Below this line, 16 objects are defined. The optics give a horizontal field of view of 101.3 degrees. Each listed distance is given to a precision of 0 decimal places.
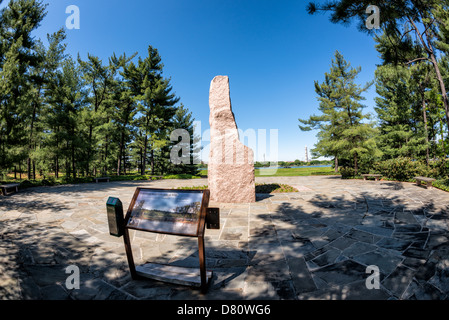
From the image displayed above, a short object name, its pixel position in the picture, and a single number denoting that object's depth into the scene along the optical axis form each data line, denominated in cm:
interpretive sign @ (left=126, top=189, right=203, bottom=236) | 196
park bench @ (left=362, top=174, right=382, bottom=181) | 1050
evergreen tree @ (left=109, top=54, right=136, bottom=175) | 1988
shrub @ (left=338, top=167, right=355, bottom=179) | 1275
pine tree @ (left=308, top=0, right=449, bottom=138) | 550
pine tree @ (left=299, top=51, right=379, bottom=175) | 1300
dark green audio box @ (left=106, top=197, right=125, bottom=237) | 205
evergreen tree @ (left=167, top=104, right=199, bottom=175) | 2492
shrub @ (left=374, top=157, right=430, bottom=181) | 941
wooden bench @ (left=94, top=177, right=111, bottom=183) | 1417
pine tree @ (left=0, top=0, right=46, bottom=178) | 877
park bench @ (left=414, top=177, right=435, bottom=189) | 720
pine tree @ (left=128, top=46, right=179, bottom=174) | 1925
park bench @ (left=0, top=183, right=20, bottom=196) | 796
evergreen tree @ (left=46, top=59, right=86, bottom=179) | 1321
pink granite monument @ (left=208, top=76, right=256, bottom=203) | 620
